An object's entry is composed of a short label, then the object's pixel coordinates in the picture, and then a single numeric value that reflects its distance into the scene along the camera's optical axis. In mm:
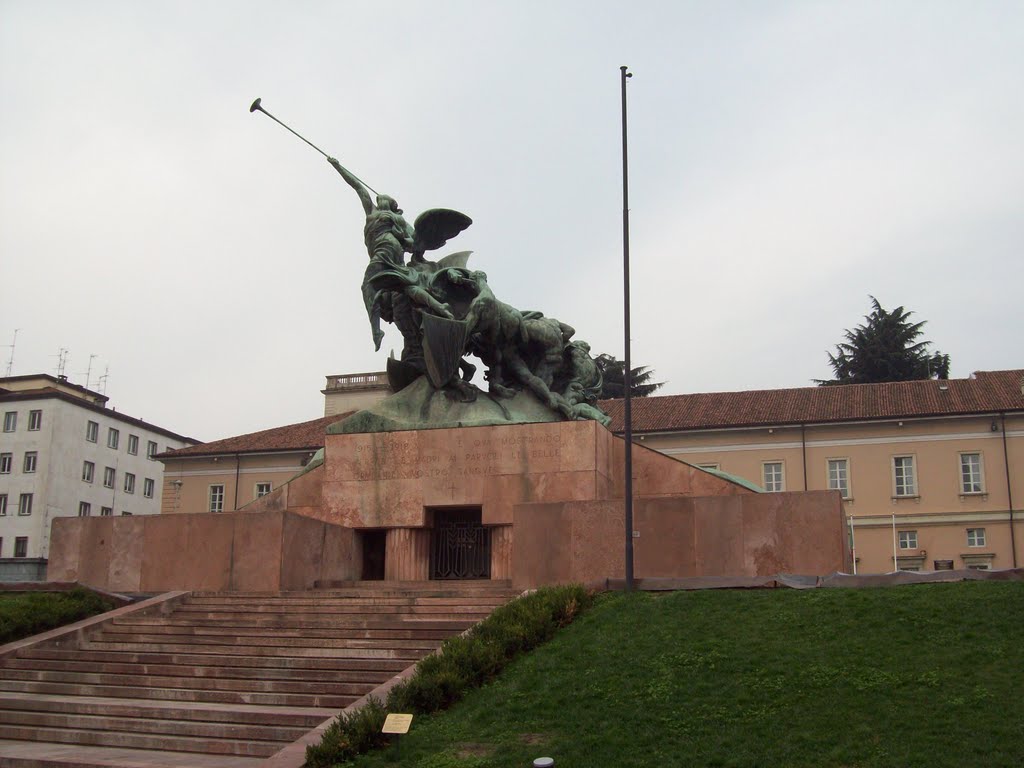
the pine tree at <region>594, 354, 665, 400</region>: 62000
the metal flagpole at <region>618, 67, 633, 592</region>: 14945
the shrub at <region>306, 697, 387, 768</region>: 9883
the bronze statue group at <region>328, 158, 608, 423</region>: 19562
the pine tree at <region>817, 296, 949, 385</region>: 61250
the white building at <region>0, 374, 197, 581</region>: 60812
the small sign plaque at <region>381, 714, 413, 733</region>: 9648
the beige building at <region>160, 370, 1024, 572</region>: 47719
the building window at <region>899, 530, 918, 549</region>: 48688
